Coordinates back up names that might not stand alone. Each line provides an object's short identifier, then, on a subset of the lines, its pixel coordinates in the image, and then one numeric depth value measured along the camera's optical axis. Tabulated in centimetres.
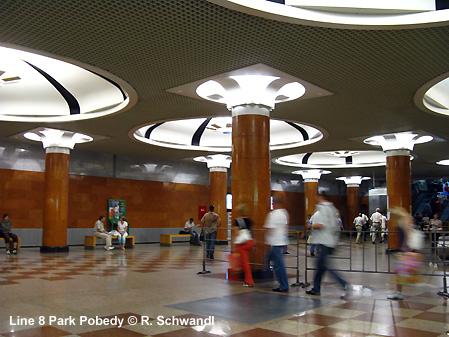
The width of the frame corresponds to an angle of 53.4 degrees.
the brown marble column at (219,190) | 2550
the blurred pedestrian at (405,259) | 763
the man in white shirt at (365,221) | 2841
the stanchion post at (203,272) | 1130
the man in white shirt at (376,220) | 2591
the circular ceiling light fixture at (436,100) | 1362
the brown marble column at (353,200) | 3769
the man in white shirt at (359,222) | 2787
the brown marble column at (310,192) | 3259
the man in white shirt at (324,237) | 798
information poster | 2497
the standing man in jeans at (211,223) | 1485
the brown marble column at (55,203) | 1889
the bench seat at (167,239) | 2423
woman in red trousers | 931
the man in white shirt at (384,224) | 2461
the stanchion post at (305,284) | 917
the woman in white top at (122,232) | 2095
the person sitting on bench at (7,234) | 1742
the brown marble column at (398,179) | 1919
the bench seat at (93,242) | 2109
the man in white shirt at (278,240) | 863
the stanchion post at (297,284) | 933
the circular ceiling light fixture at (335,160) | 2962
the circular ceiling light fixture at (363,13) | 790
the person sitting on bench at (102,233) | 2025
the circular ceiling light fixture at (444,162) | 2767
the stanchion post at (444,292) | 813
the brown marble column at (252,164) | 1102
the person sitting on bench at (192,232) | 2497
